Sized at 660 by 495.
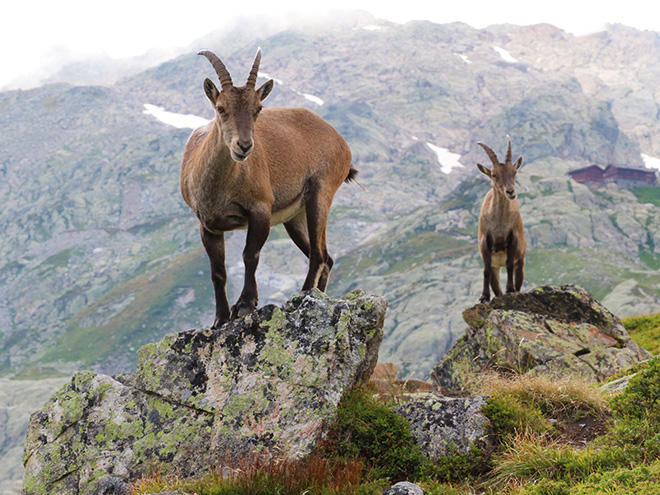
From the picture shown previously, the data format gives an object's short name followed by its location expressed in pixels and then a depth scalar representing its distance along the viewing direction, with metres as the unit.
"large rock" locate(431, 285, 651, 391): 15.34
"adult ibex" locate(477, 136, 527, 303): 19.70
